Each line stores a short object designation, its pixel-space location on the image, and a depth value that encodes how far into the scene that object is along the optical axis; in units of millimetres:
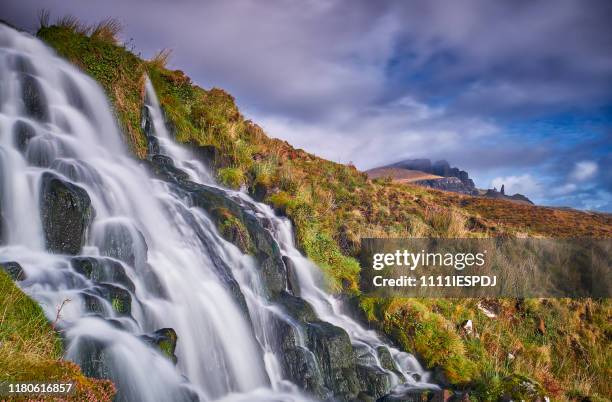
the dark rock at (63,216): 6665
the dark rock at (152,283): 7016
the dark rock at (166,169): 10789
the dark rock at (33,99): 9172
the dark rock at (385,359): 8360
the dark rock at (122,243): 7064
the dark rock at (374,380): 7676
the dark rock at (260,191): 13031
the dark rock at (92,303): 5453
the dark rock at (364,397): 7401
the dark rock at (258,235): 9297
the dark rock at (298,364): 7270
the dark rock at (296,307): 8374
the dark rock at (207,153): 13438
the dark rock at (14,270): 5371
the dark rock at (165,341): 5492
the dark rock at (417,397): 7137
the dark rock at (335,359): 7473
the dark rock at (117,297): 5740
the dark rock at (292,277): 9836
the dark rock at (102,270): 6129
